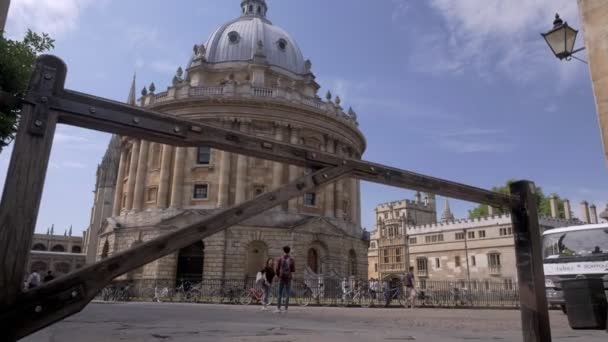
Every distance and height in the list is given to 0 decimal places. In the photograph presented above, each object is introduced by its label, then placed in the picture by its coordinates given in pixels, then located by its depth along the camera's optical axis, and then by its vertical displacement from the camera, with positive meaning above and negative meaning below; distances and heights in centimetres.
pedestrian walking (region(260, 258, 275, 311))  1459 +46
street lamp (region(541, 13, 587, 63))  841 +474
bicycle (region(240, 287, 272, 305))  2095 -41
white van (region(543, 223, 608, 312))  1170 +107
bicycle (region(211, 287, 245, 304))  2258 -39
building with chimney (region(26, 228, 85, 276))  7438 +380
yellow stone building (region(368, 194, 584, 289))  4988 +556
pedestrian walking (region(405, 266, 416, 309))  2023 +18
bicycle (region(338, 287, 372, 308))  2127 -43
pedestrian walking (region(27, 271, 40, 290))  1885 +13
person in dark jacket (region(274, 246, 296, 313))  1276 +52
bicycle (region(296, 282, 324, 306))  2270 -31
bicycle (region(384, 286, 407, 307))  2175 -26
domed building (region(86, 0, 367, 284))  3391 +786
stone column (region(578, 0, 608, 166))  755 +420
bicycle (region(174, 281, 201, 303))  2405 -43
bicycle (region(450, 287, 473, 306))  2426 -30
